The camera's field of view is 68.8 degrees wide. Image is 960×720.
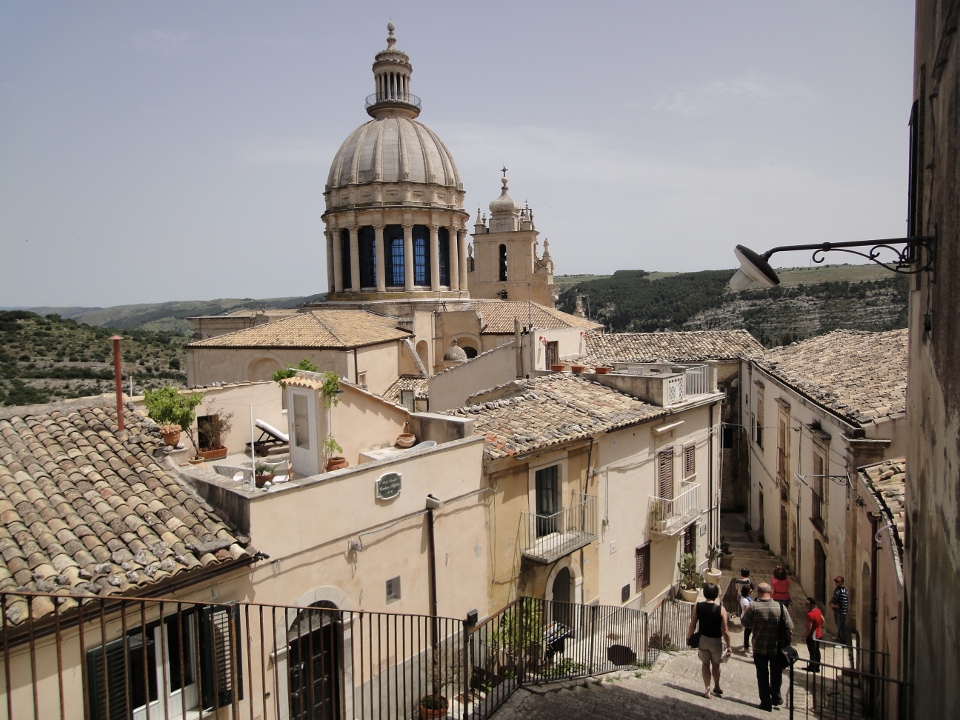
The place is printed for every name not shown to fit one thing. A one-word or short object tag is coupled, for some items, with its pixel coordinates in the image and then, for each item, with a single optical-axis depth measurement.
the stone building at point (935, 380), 4.14
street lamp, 5.05
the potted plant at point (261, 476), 9.05
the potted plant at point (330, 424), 10.04
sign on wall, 9.23
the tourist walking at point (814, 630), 10.92
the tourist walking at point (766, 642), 7.69
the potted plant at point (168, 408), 10.02
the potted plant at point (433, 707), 8.23
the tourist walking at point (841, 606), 11.98
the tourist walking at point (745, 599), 12.13
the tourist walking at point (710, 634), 8.27
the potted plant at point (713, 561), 16.84
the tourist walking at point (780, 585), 12.17
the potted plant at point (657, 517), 15.16
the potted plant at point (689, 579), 16.27
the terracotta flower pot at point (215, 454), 11.02
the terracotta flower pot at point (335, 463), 10.03
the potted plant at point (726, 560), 18.41
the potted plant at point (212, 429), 11.45
